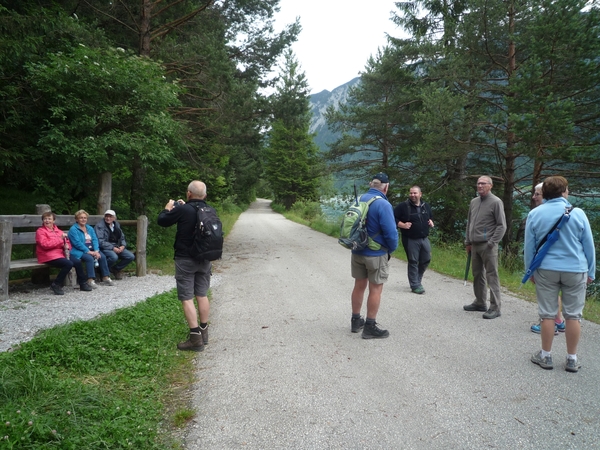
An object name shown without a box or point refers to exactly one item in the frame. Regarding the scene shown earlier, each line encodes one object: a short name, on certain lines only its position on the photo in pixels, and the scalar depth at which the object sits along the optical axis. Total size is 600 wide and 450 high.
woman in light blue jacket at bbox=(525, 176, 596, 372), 3.76
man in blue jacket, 4.58
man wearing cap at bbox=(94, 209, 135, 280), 7.74
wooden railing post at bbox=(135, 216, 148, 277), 8.50
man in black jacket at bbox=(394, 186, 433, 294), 7.27
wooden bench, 5.88
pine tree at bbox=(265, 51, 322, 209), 43.47
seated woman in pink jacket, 6.48
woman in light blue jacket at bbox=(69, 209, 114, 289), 6.96
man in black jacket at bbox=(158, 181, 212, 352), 4.32
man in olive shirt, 5.54
